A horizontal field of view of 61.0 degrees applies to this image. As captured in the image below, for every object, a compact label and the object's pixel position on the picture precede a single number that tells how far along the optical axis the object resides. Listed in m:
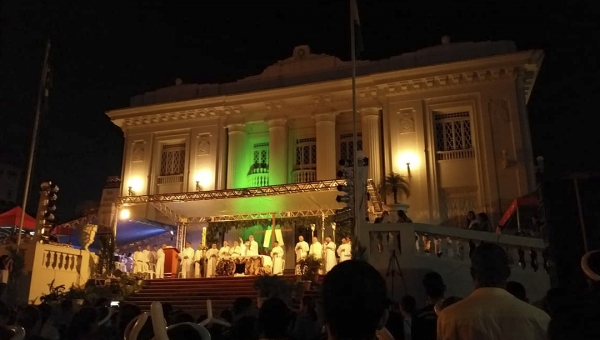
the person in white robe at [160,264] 20.31
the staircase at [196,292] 14.80
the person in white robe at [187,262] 19.94
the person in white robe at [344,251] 17.02
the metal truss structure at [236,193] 18.70
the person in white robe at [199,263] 19.94
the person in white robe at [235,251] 18.82
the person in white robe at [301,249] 18.47
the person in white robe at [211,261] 19.55
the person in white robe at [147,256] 20.72
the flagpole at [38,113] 16.97
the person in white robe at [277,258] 18.97
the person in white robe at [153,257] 21.06
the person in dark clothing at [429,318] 4.19
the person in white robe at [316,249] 18.22
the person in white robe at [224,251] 19.09
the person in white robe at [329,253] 17.64
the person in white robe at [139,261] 20.48
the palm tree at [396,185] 20.12
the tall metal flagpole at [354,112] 12.51
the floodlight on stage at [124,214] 21.03
